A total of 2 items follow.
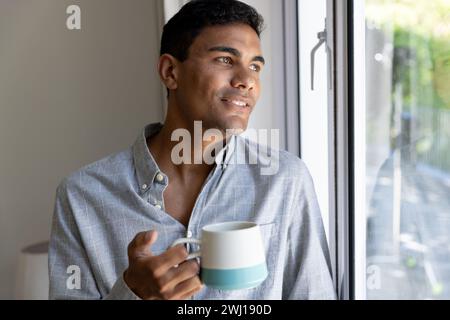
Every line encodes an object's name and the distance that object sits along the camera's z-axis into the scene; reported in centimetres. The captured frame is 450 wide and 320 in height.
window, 86
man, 98
